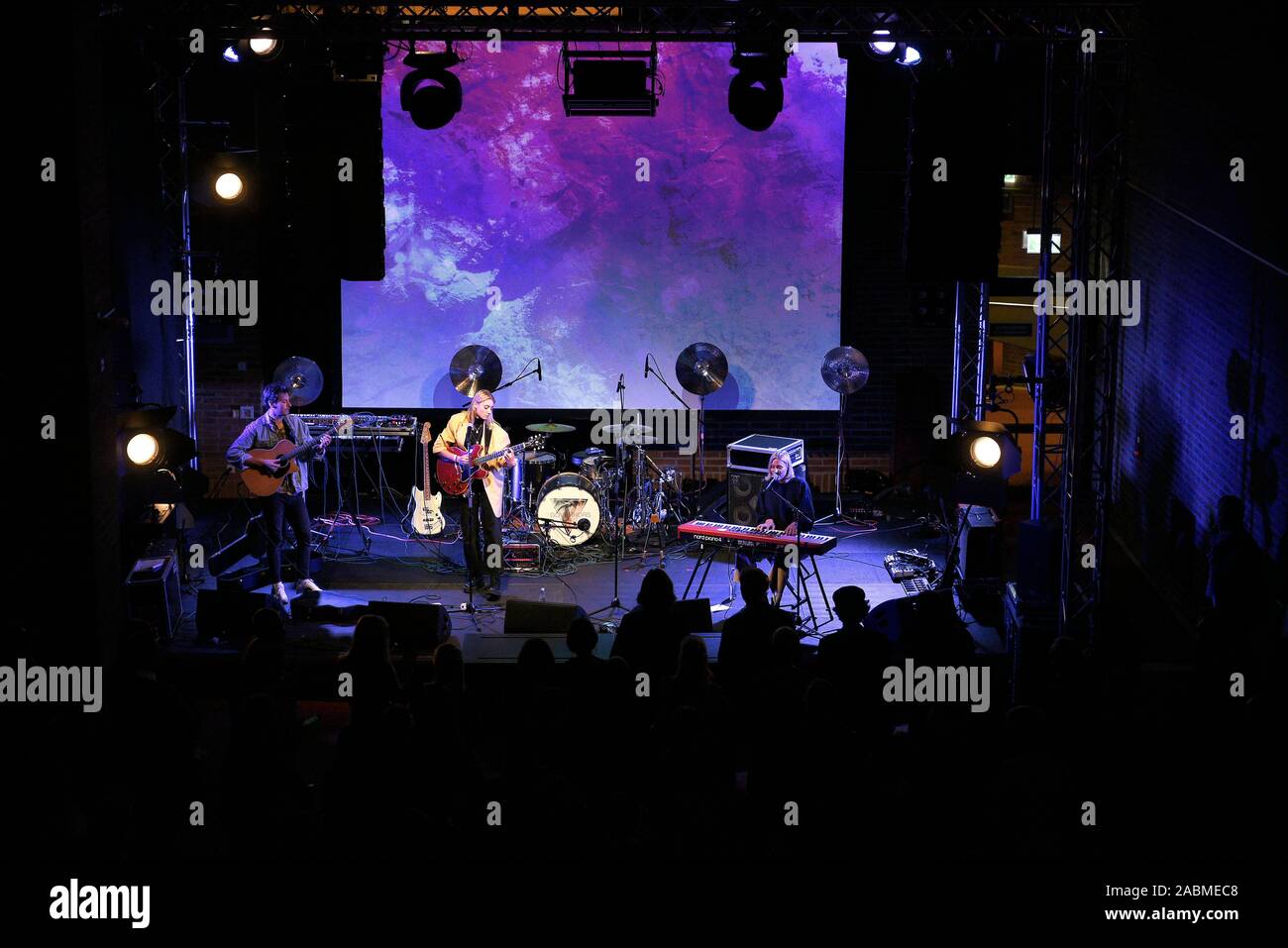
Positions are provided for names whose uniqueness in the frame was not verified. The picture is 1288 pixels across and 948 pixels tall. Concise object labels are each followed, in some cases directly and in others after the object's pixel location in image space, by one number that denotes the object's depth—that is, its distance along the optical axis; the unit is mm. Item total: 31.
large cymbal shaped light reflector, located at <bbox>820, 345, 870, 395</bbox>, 13781
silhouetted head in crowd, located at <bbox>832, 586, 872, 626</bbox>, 7820
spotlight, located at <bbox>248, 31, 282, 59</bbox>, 11125
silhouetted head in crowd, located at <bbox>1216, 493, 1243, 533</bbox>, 8312
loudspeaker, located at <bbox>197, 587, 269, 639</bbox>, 10211
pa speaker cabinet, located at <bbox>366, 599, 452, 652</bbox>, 9742
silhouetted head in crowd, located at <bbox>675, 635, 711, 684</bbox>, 6754
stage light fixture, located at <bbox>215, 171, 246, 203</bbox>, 12781
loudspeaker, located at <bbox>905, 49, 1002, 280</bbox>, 10211
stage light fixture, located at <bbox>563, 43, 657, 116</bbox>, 11016
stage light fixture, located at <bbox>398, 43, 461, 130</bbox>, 10758
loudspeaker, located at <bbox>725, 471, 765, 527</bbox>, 13008
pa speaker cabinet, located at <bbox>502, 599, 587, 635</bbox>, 9633
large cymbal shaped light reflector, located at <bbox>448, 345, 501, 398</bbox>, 13227
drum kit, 12523
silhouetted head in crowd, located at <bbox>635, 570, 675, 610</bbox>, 8078
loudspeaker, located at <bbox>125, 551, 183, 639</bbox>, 10320
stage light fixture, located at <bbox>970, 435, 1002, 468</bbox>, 10188
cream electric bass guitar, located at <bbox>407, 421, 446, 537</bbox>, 12898
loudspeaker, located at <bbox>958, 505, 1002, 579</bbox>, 11266
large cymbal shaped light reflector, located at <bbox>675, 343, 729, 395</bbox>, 13273
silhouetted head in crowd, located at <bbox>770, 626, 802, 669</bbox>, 7316
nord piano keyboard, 10430
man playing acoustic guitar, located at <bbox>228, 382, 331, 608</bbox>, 11211
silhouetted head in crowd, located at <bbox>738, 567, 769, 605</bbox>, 8285
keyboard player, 10992
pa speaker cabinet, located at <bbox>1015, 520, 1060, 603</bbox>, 9812
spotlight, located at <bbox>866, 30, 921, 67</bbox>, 11488
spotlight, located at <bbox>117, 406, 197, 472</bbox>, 9836
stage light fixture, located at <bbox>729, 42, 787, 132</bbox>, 10234
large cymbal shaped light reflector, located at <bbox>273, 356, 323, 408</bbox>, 12688
